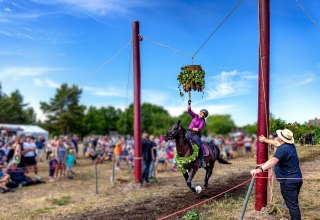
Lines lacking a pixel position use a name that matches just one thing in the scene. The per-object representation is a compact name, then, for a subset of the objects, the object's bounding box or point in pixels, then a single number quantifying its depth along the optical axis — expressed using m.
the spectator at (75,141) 25.76
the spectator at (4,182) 14.81
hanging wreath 7.20
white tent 29.53
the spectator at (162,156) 19.08
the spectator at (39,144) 23.38
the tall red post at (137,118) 13.05
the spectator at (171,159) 18.76
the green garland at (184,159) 7.74
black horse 7.50
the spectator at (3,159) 15.80
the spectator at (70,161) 18.17
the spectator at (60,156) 17.77
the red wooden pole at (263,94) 7.59
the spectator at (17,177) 15.69
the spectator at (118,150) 20.10
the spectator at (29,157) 16.73
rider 7.34
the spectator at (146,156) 14.30
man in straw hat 6.35
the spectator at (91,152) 24.09
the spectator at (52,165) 17.71
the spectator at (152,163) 15.01
